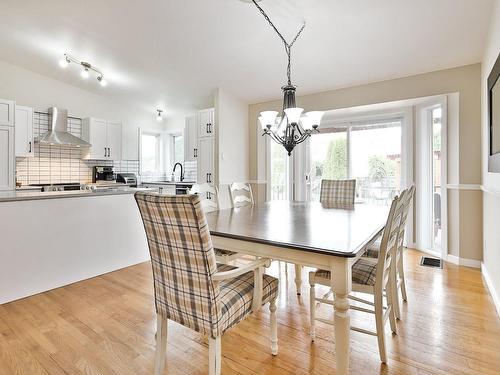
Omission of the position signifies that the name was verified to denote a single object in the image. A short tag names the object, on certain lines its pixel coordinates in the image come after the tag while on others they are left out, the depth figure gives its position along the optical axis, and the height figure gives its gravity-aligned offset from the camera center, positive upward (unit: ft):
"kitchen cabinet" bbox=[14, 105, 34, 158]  13.92 +2.84
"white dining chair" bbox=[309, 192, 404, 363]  5.01 -1.73
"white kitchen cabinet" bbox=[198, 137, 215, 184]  15.24 +1.57
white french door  12.14 +0.44
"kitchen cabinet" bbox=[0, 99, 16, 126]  12.88 +3.52
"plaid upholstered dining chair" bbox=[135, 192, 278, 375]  3.85 -1.32
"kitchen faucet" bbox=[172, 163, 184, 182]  20.79 +1.31
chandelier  7.39 +1.80
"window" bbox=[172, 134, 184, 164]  21.69 +3.11
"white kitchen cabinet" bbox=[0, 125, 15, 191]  12.88 +1.44
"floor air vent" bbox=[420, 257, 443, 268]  10.80 -2.87
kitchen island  8.00 -1.60
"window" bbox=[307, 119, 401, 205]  13.57 +1.62
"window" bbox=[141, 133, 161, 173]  21.26 +2.77
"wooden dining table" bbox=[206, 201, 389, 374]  4.12 -0.83
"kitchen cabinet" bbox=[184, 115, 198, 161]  16.48 +3.00
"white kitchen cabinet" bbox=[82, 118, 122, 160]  16.90 +3.13
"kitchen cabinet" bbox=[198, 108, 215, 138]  15.38 +3.63
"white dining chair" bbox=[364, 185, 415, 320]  6.25 -1.67
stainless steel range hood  14.93 +3.02
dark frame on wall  6.96 +1.83
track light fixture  12.84 +6.01
